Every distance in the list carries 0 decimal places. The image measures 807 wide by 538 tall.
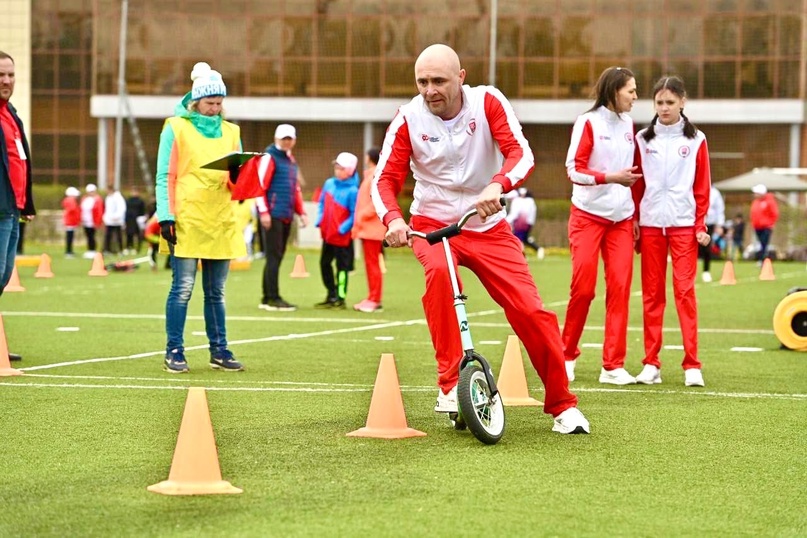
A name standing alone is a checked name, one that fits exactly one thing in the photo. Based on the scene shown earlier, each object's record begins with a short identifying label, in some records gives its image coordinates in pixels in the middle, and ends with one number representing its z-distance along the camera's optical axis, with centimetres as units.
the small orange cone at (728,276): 2647
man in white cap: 1825
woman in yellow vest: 1094
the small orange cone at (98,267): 2775
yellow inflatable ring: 1330
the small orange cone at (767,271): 2812
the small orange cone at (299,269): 2791
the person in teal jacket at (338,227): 1906
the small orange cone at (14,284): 2205
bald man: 786
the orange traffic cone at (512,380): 934
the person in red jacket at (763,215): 3625
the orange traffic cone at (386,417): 784
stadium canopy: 4278
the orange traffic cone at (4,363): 1075
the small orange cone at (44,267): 2680
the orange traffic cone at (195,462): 617
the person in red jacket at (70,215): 3922
